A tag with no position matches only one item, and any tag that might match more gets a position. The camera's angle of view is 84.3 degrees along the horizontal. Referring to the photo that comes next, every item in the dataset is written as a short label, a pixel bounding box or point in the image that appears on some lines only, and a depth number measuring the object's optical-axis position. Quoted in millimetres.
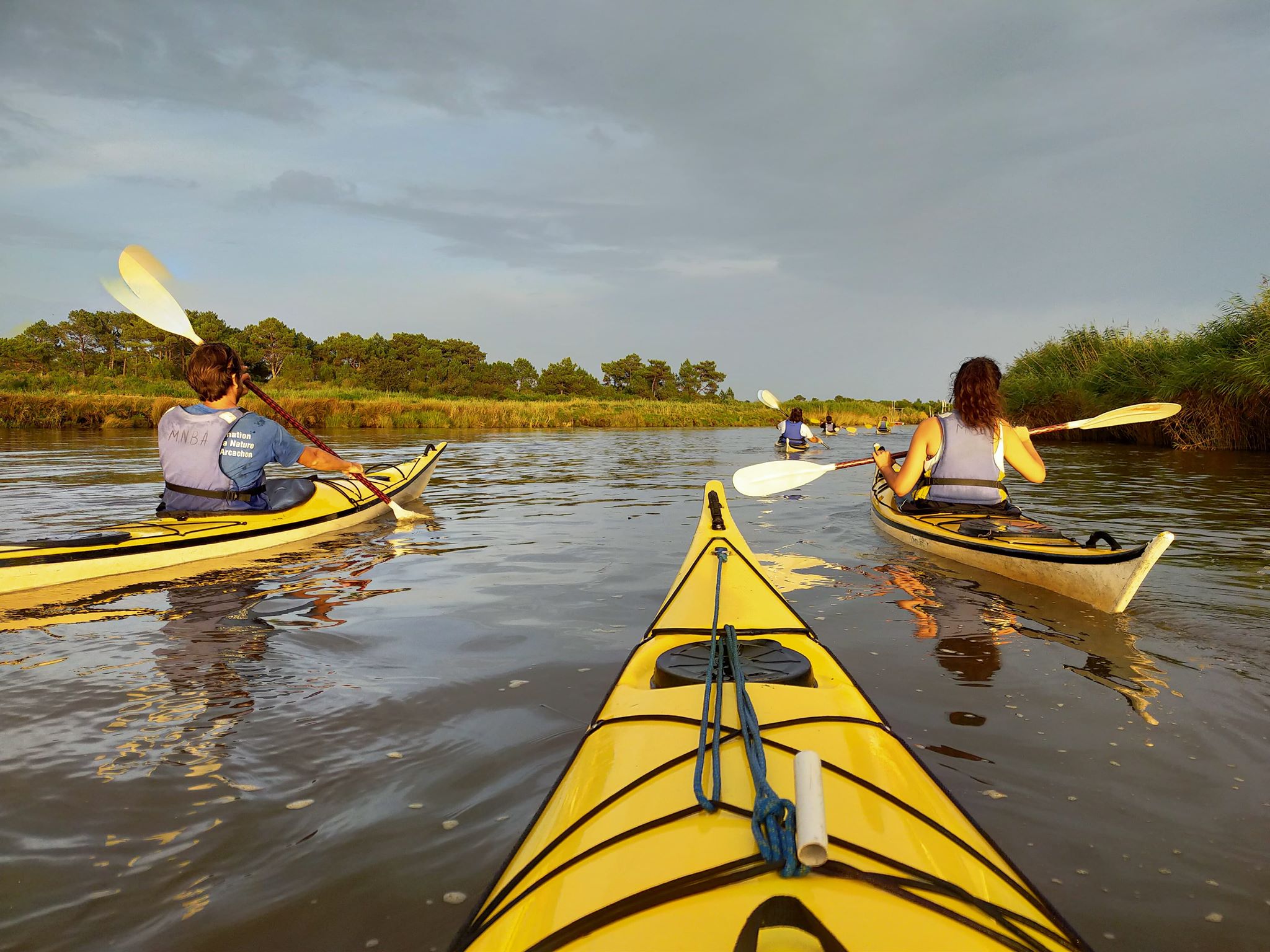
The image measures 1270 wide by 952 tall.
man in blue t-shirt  5031
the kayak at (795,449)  14570
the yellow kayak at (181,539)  4395
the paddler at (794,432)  14422
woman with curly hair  4902
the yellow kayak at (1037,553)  3721
